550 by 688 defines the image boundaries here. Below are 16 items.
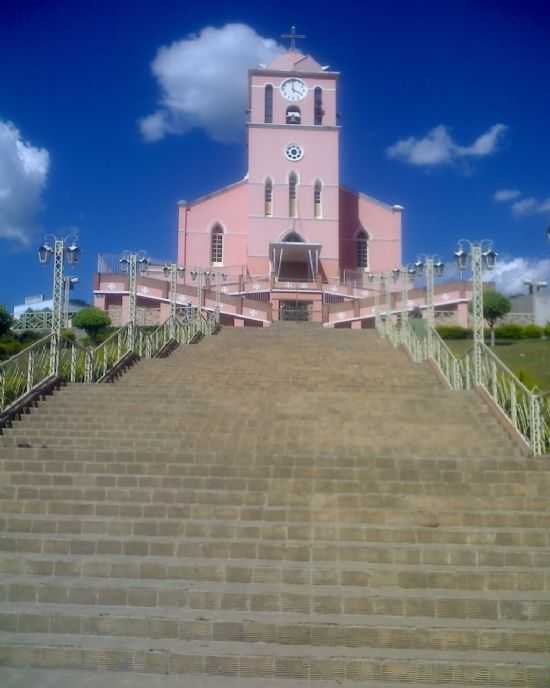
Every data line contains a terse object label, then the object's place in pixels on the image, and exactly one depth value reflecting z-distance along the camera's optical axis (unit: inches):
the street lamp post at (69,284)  612.8
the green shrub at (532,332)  967.6
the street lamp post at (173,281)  719.1
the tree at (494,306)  882.1
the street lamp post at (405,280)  676.1
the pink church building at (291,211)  1365.7
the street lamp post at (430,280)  569.0
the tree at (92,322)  930.1
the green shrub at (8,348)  686.9
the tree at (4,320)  819.1
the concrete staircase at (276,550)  188.9
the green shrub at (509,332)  980.6
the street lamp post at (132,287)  599.8
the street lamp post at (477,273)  440.5
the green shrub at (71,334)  885.3
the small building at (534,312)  1107.9
